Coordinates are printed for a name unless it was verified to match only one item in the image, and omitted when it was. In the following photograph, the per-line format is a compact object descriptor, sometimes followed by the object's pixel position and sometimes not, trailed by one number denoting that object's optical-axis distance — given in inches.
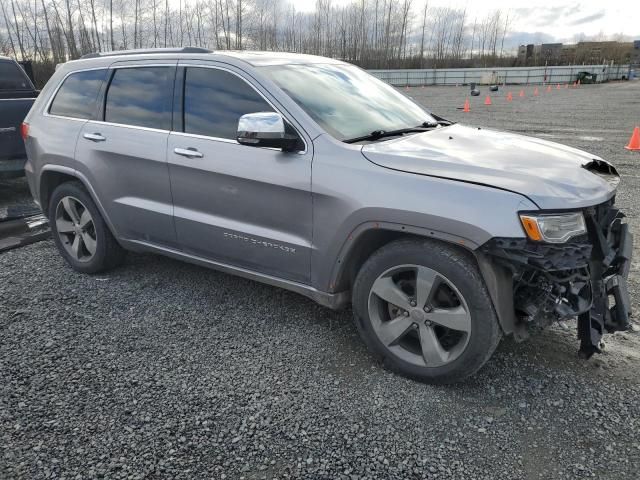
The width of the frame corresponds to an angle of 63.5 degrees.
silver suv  103.7
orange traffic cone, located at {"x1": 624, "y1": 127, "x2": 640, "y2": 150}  427.2
